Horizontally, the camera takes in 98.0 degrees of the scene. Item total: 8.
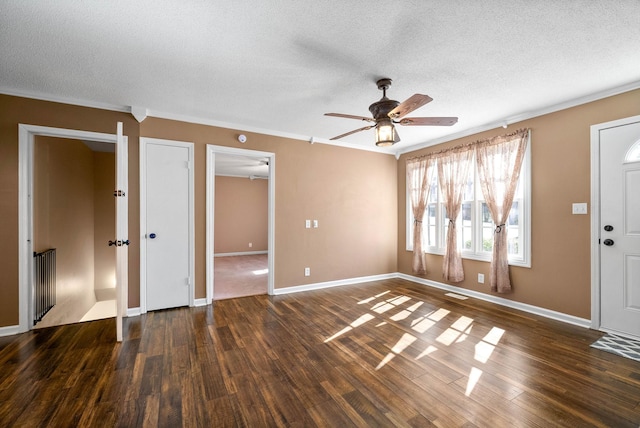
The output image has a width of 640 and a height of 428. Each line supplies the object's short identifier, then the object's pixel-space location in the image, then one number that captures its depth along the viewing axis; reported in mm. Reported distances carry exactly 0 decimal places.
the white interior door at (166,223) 3547
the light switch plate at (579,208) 3135
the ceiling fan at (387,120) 2584
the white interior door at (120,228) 2750
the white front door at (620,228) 2797
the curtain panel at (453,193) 4316
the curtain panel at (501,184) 3660
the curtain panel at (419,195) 4887
